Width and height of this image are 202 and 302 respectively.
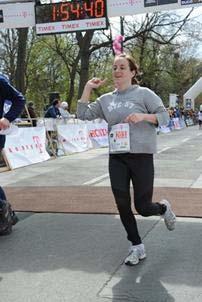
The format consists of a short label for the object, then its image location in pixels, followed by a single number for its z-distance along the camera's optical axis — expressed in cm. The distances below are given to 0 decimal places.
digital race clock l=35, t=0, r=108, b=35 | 1389
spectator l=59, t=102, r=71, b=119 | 1850
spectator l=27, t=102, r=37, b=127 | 1705
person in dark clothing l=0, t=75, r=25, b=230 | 566
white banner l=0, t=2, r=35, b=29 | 1411
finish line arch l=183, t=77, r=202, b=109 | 5872
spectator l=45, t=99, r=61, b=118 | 1791
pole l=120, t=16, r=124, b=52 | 2952
